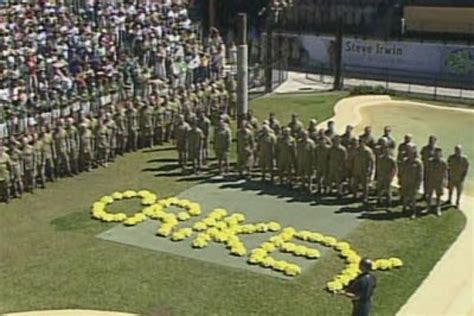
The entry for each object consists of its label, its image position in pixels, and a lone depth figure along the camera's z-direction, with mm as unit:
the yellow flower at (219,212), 15578
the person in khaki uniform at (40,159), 17156
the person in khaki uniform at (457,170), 16156
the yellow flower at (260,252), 13727
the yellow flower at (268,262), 13420
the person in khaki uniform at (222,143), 17953
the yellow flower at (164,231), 14805
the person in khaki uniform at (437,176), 15875
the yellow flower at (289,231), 14623
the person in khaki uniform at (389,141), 16344
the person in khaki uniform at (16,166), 16562
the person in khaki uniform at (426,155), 16109
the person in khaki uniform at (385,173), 16047
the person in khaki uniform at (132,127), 20031
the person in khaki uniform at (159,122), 20656
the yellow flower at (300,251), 13859
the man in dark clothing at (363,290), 9648
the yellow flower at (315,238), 14422
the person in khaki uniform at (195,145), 18344
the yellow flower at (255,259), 13578
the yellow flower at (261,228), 14883
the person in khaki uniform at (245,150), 17781
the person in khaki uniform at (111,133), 19109
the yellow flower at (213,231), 14711
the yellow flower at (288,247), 14023
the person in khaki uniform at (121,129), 19609
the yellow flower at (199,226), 14984
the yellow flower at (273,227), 14930
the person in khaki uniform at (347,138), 16656
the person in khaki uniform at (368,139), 16573
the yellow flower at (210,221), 15148
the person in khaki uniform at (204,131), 18578
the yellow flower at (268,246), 14023
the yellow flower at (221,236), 14510
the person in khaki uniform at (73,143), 18203
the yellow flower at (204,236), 14500
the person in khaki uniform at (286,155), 17141
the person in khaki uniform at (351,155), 16438
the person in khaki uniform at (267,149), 17516
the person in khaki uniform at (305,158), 16906
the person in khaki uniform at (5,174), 16344
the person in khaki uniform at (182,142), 18531
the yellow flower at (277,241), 14234
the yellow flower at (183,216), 15555
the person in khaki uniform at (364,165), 16234
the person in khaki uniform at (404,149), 16359
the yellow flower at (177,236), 14570
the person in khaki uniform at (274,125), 17891
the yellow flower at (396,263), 13391
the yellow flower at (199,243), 14273
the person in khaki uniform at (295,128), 17441
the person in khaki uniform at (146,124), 20359
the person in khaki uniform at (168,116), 20875
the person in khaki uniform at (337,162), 16500
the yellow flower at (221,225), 15040
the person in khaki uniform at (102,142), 18781
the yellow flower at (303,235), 14531
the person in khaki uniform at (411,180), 15789
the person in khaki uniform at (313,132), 17017
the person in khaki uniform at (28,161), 16797
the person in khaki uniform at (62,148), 17906
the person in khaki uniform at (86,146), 18391
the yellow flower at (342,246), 14016
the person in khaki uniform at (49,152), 17594
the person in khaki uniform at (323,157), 16688
